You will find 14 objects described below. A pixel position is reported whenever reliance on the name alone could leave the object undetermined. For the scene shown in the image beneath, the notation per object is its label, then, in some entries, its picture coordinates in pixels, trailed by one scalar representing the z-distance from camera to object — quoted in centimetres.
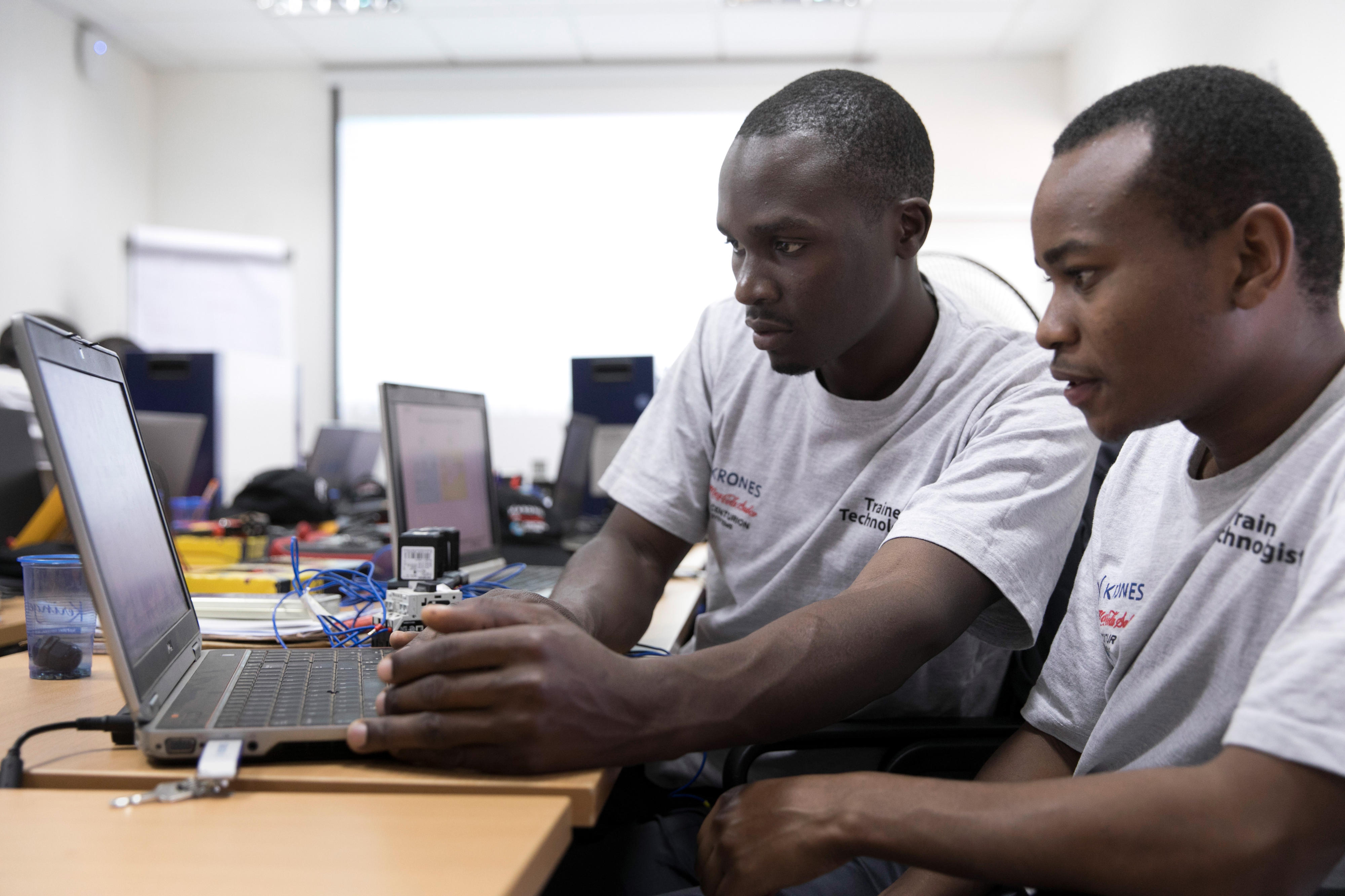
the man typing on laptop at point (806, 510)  73
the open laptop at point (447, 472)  161
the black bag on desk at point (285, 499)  264
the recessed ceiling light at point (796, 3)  452
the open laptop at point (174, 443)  252
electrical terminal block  109
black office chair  109
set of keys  67
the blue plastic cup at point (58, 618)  104
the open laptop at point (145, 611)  66
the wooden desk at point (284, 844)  55
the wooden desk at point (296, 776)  69
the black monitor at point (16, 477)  192
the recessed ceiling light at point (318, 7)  460
